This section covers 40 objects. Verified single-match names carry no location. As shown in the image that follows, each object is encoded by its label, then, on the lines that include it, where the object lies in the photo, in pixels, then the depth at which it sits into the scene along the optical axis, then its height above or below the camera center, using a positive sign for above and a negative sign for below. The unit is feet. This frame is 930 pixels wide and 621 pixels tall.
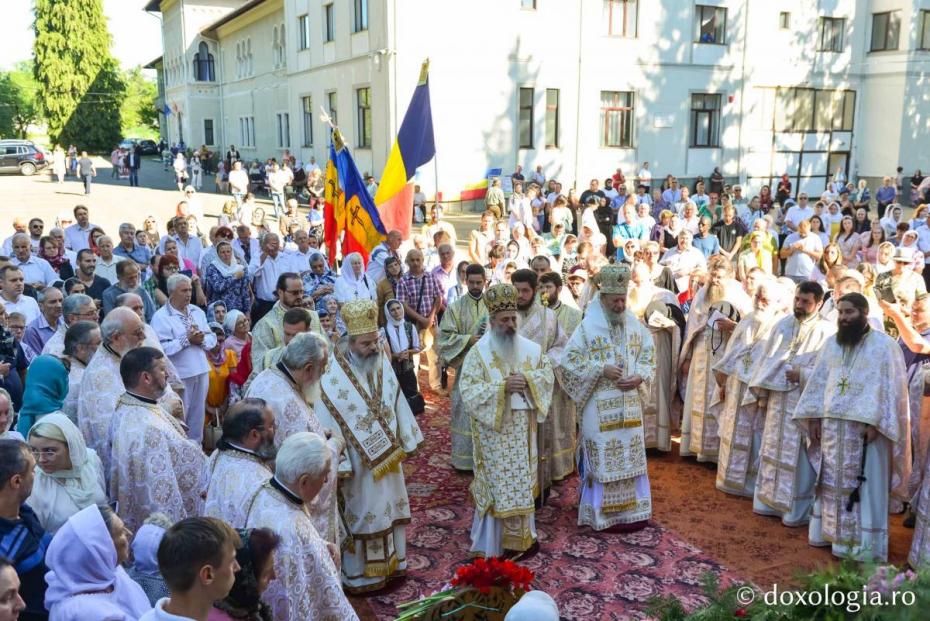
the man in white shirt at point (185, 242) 36.09 -3.55
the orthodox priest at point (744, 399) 22.77 -6.68
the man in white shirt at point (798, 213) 53.11 -3.37
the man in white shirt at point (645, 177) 84.79 -1.61
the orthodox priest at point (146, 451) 13.93 -4.95
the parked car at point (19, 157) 132.98 +0.76
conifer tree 186.80 +19.42
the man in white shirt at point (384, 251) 32.45 -3.61
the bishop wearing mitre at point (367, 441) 17.33 -5.95
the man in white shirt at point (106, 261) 29.37 -3.63
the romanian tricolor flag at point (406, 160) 37.01 +0.07
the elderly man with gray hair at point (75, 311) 19.70 -3.60
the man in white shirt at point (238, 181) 82.02 -1.96
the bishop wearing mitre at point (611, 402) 20.67 -6.10
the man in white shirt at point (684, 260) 33.81 -4.19
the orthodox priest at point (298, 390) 14.93 -4.20
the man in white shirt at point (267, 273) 32.65 -4.44
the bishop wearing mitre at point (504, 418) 18.63 -5.86
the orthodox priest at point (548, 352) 22.12 -5.41
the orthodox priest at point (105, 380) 16.06 -4.29
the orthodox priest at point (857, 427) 18.62 -6.13
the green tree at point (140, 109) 288.30 +18.85
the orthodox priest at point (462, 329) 24.12 -4.97
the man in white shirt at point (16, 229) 32.04 -2.75
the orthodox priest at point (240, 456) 12.03 -4.44
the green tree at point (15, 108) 245.86 +16.44
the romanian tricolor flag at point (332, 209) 34.51 -2.04
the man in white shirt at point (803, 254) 38.60 -4.41
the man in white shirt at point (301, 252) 33.61 -3.85
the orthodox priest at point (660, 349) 26.81 -6.16
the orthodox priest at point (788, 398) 20.95 -6.23
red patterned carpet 17.63 -9.40
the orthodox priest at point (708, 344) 25.11 -5.65
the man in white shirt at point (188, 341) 22.39 -4.92
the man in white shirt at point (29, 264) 28.84 -3.62
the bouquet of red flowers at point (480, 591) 11.22 -5.95
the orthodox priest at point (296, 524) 11.27 -4.98
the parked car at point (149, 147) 199.93 +3.56
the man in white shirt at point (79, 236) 36.83 -3.34
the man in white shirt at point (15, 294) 23.27 -3.76
